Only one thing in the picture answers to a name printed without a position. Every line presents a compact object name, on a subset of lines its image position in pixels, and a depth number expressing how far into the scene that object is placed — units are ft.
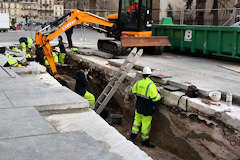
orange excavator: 41.68
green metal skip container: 37.40
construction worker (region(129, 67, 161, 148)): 24.50
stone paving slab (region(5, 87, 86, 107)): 16.51
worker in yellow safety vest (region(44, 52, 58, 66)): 46.83
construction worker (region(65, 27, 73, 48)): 54.65
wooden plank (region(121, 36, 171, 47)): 42.83
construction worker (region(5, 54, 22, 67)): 30.11
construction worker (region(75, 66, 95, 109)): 30.22
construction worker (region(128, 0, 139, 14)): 44.86
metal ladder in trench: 31.53
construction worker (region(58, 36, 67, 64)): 49.85
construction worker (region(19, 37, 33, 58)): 49.73
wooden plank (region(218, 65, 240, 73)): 34.71
